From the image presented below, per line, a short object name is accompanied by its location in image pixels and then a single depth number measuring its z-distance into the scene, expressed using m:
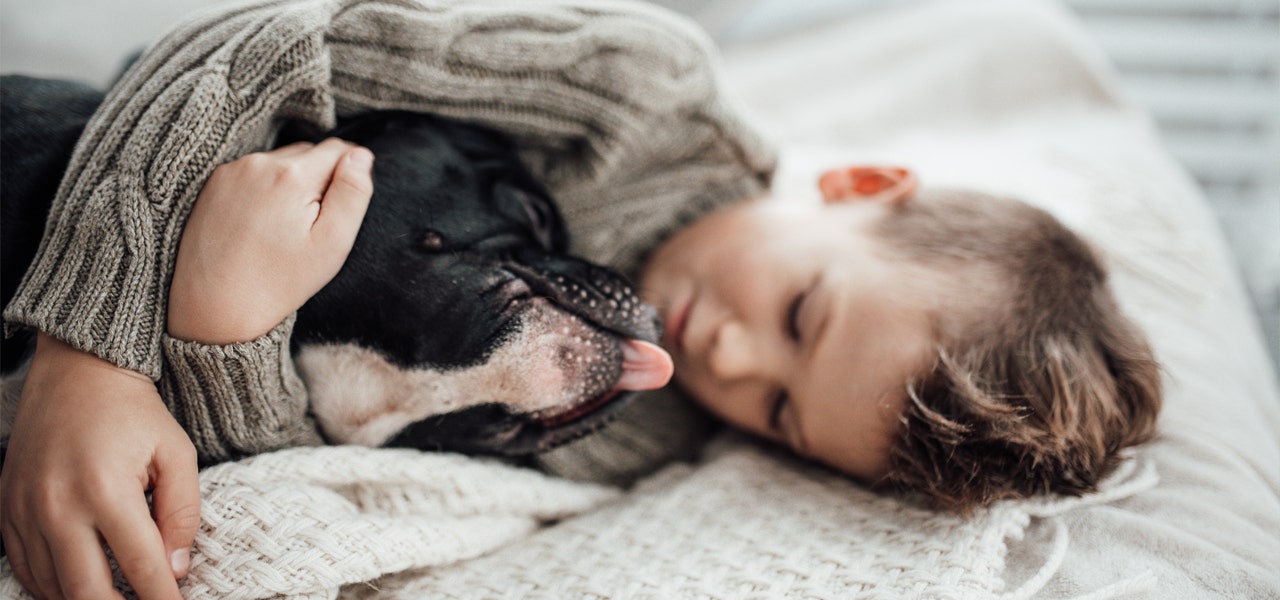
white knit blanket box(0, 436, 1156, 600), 0.71
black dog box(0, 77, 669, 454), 0.77
